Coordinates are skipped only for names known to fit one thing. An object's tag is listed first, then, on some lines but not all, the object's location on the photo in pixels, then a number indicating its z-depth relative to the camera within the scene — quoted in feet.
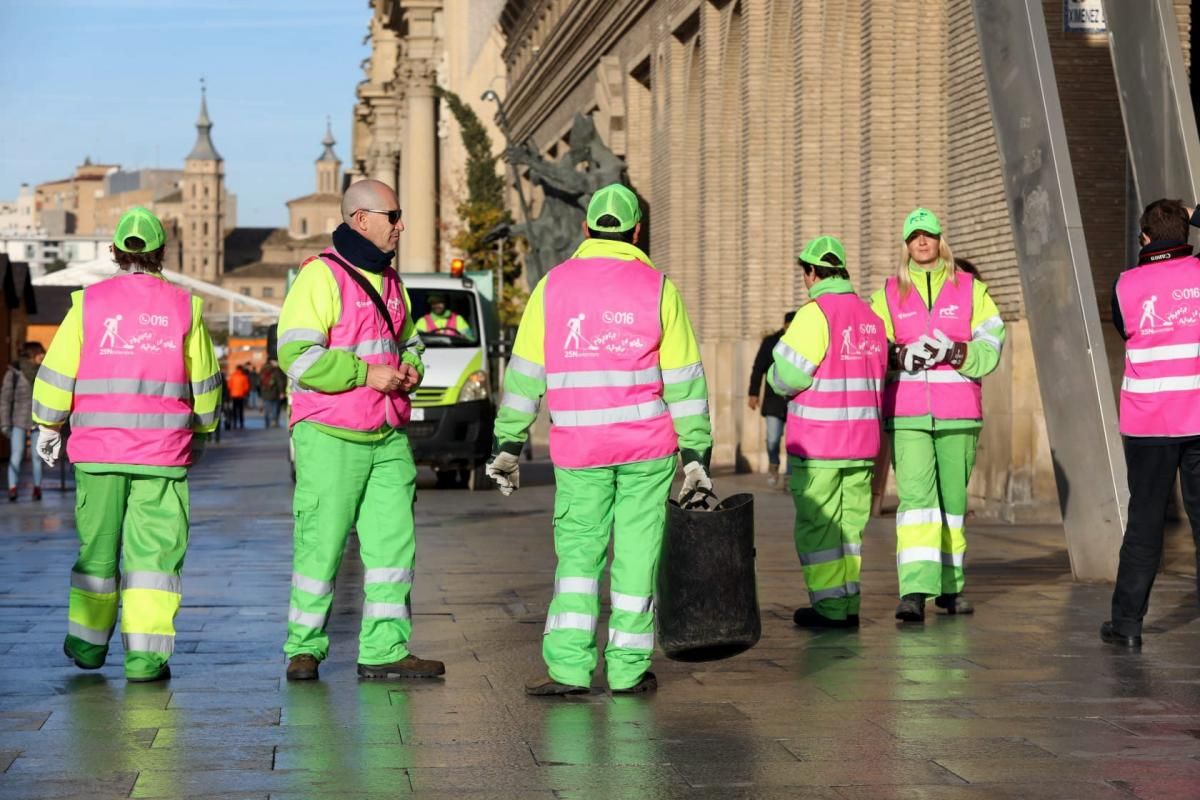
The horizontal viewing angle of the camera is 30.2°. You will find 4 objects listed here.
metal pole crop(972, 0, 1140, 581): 40.14
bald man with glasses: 26.78
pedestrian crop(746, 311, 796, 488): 71.31
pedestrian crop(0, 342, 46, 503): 76.74
